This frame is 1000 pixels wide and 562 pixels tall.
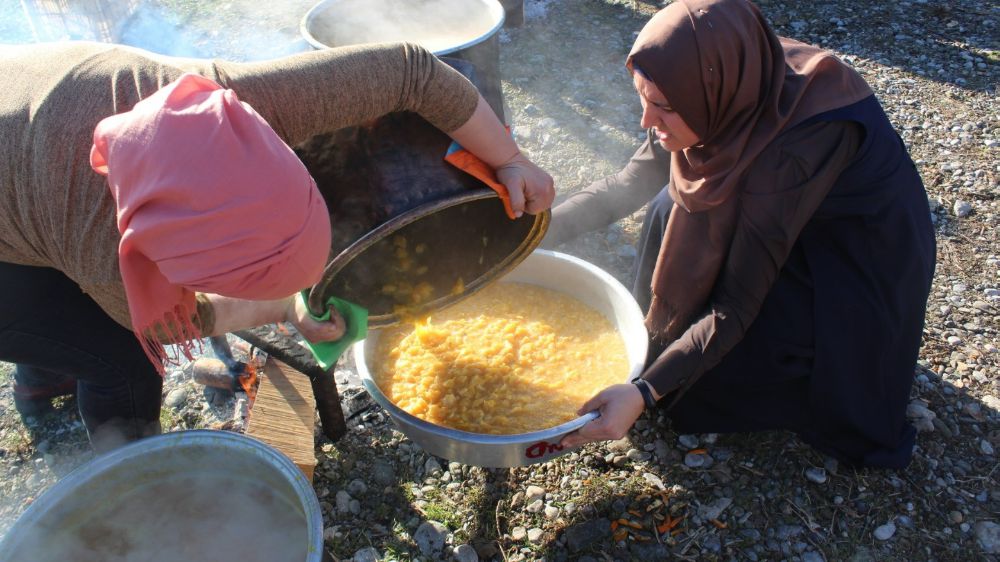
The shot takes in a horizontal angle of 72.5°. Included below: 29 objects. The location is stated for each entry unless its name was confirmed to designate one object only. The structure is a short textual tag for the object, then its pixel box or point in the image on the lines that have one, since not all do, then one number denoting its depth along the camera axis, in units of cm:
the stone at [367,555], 255
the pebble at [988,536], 254
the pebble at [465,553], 255
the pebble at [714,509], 268
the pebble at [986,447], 286
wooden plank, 249
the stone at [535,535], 260
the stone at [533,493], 274
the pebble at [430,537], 258
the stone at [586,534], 257
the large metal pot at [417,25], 347
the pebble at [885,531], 258
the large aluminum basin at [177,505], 172
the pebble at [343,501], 271
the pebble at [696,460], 285
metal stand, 253
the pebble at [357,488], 276
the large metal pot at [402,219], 179
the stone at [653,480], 277
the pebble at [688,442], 293
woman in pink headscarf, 128
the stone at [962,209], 411
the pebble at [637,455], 288
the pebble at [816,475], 278
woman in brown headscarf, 216
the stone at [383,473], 280
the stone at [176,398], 314
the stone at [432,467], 283
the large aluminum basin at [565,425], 221
